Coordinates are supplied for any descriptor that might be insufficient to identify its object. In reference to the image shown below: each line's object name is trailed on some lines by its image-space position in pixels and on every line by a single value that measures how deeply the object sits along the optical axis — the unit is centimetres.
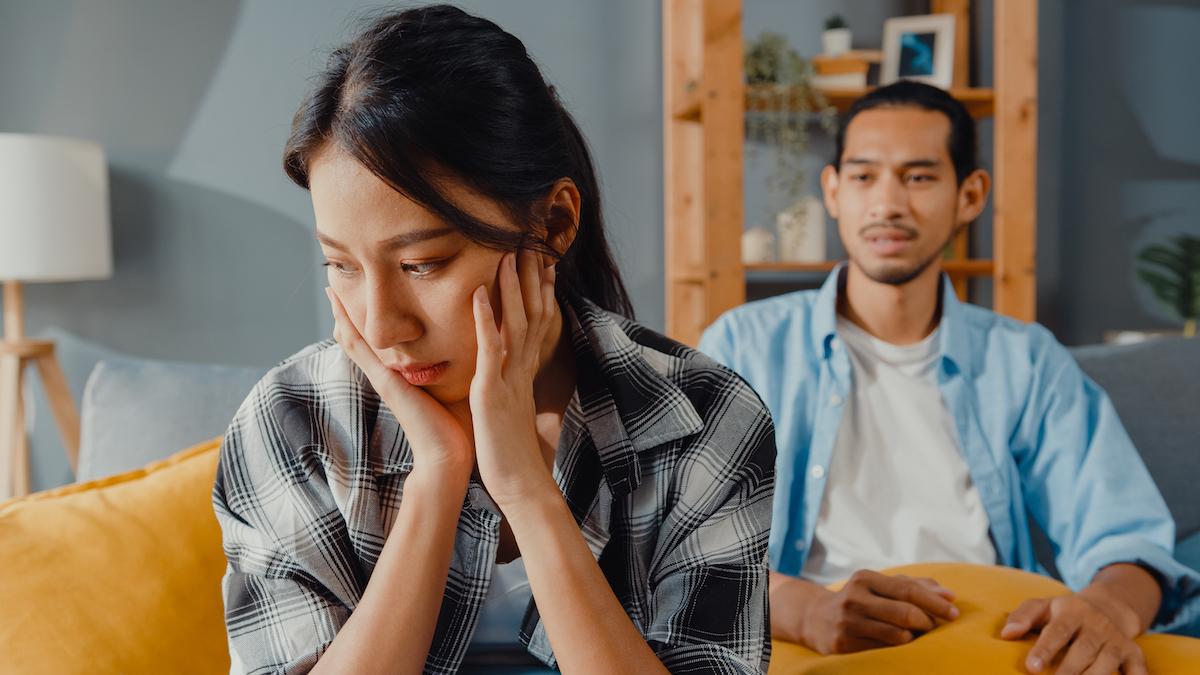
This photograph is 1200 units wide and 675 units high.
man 139
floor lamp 218
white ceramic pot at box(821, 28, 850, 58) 277
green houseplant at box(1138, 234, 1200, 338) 280
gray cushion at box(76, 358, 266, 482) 150
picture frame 280
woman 79
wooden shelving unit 247
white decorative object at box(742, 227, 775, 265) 271
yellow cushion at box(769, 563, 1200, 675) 99
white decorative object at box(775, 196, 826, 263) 275
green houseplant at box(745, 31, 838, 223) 261
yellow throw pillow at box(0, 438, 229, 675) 99
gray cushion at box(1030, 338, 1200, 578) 159
